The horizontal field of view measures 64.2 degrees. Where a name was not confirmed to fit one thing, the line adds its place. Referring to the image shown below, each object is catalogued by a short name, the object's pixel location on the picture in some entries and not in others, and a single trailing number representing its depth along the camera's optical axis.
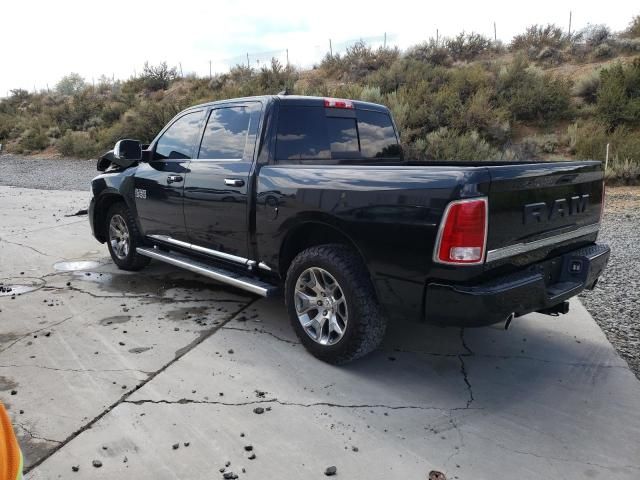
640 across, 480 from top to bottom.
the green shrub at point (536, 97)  16.02
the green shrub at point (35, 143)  26.34
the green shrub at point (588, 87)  16.45
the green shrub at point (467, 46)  23.12
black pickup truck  2.93
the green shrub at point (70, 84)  41.38
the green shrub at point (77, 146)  22.42
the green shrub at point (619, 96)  14.48
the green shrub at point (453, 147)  13.52
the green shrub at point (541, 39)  22.68
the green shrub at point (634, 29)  20.98
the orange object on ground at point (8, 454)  1.47
